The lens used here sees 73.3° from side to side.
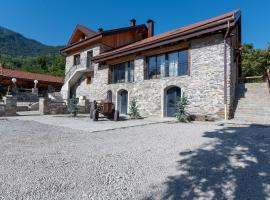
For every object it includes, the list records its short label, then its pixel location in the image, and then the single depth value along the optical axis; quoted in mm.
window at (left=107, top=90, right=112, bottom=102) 15834
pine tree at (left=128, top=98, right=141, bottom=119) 11203
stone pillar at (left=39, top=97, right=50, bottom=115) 12527
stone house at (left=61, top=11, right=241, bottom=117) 9648
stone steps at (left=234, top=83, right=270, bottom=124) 8995
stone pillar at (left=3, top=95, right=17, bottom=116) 11139
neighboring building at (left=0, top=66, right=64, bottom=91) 19969
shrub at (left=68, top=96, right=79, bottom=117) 11898
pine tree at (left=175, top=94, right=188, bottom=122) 9117
